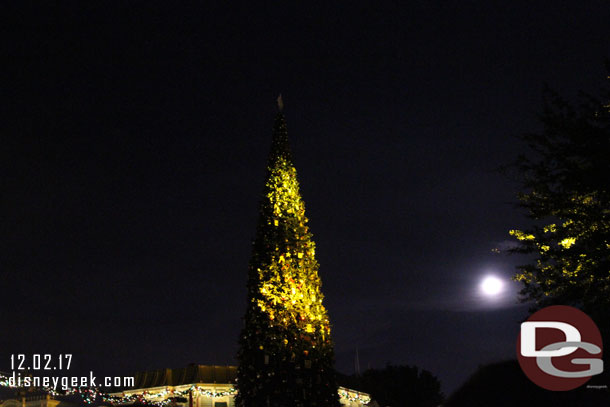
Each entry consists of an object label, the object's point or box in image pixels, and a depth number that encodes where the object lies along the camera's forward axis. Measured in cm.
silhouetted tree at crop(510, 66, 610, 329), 1036
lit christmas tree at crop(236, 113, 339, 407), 1416
